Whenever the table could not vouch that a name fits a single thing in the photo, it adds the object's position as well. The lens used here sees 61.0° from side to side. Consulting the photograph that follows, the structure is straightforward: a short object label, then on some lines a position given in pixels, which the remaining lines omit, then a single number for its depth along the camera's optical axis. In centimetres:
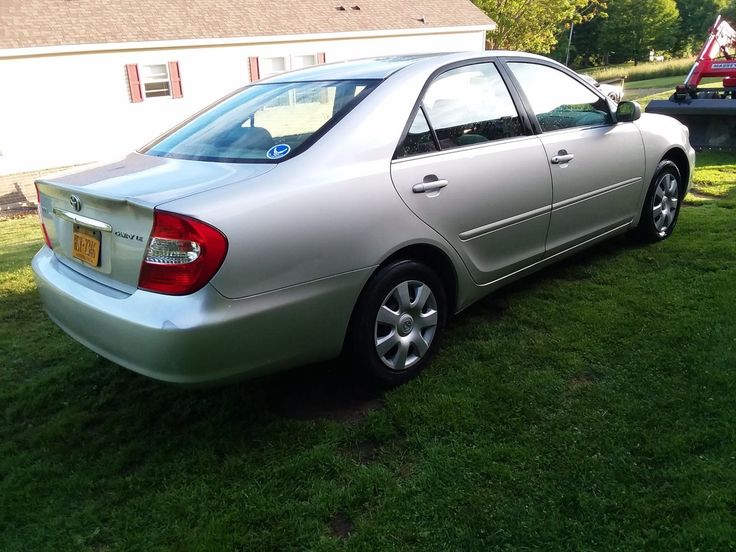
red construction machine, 862
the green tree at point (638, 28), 6034
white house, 1552
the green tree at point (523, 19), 3003
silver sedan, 247
